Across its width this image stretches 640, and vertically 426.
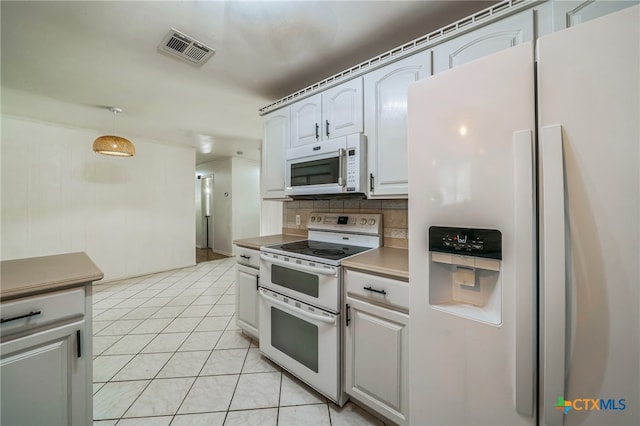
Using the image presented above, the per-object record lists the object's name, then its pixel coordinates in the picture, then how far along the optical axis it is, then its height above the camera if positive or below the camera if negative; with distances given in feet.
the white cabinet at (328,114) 5.61 +2.53
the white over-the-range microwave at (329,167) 5.41 +1.14
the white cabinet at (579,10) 3.26 +2.84
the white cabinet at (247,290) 6.50 -2.20
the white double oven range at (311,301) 4.60 -1.89
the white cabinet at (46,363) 3.00 -2.04
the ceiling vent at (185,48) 5.19 +3.86
